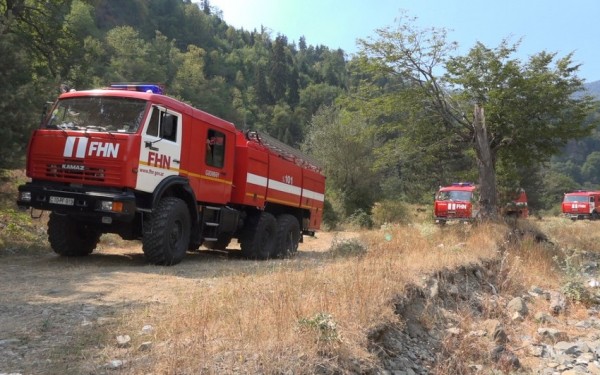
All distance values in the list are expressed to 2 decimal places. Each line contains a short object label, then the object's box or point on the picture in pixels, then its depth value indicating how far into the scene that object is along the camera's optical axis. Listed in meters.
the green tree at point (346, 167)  33.66
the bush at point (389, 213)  30.39
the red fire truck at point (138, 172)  8.35
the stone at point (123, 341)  4.34
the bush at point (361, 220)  29.23
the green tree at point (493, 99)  16.52
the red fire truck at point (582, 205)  39.78
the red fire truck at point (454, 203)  24.81
